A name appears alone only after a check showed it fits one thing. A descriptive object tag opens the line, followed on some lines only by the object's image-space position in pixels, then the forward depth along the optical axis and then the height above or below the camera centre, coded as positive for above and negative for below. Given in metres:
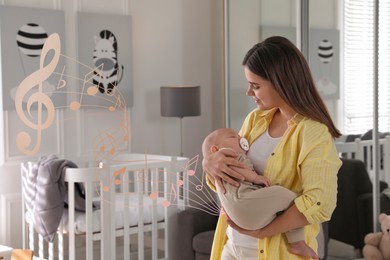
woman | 1.61 -0.14
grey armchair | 4.09 -0.81
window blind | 3.62 +0.17
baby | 1.62 -0.24
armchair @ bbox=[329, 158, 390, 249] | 3.69 -0.58
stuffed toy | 3.56 -0.75
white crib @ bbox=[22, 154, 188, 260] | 3.61 -0.61
